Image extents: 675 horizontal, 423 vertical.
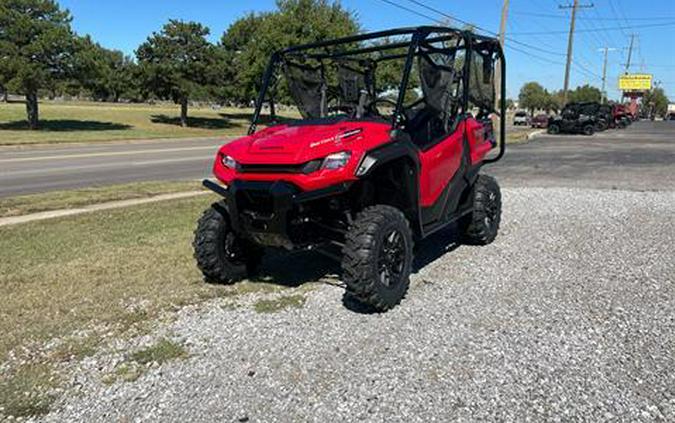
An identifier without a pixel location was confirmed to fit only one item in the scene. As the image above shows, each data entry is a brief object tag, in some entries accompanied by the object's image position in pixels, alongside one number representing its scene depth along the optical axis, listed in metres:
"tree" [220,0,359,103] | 40.47
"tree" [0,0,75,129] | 33.06
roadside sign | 108.31
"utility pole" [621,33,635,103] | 116.75
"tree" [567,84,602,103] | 134.25
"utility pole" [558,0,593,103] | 47.34
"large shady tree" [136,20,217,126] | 44.59
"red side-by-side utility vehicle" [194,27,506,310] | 4.43
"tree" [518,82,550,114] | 131.00
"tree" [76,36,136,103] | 36.03
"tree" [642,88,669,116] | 157.75
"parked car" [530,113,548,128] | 53.54
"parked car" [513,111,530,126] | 64.78
